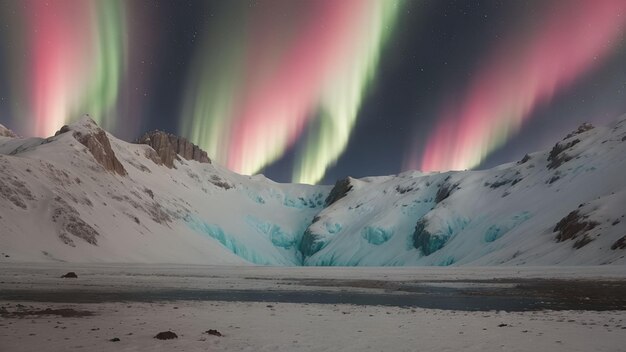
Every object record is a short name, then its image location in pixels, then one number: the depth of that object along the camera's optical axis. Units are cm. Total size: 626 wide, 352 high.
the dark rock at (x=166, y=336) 1386
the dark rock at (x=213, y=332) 1481
